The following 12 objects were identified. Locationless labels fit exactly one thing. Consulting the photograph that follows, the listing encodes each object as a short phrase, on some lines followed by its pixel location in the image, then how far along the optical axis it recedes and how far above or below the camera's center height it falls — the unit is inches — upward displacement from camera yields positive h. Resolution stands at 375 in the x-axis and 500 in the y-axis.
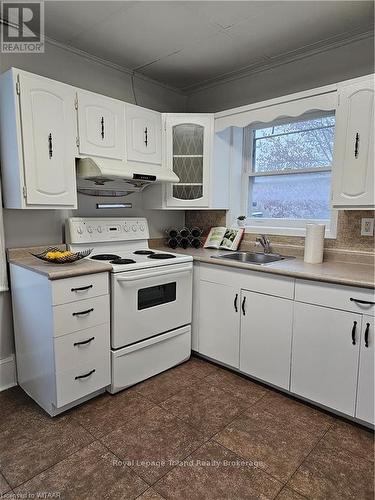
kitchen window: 98.4 +12.2
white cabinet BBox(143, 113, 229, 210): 108.0 +15.5
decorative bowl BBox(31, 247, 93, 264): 76.8 -12.0
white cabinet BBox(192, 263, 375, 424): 69.0 -31.0
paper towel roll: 87.0 -8.6
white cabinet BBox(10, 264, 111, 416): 71.3 -30.4
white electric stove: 82.4 -25.1
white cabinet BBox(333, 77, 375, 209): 74.2 +15.6
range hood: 85.4 +9.6
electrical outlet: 85.0 -4.3
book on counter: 111.9 -10.2
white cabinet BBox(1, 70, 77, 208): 74.1 +16.6
